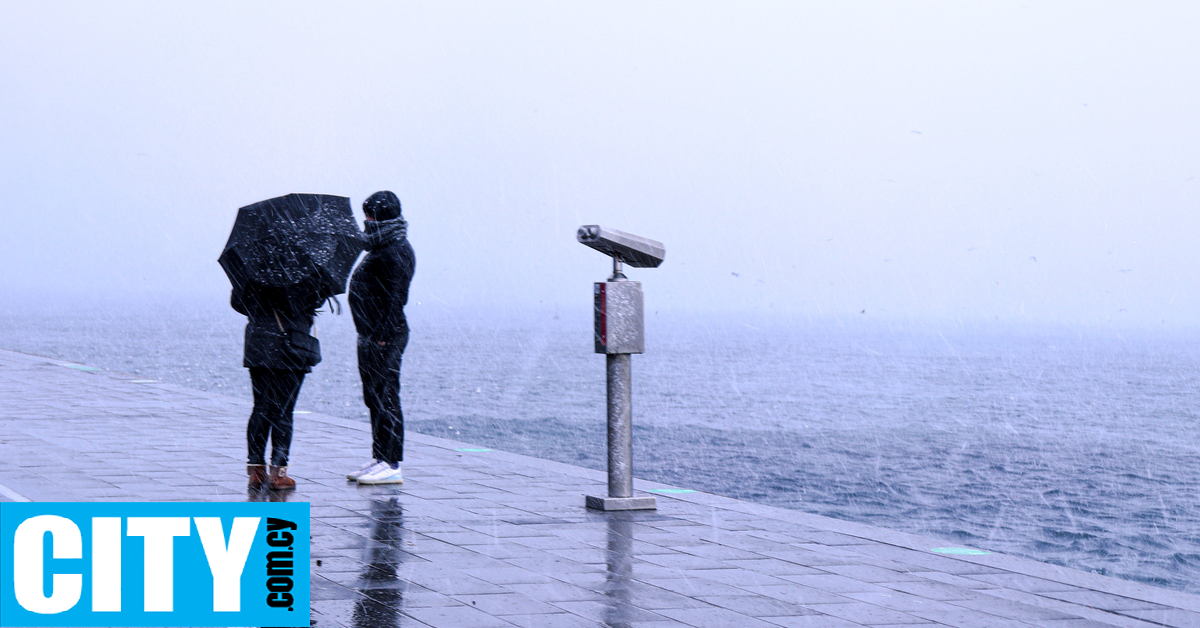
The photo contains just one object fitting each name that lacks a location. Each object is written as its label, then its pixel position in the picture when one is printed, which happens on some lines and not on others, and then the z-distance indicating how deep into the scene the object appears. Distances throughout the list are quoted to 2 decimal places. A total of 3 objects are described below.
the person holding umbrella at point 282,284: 14.41
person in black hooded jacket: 15.52
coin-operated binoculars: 14.50
